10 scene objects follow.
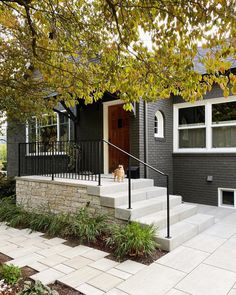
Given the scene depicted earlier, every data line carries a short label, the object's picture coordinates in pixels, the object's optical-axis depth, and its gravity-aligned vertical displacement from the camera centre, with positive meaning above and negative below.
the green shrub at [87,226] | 4.37 -1.34
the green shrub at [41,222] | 5.18 -1.46
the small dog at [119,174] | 5.67 -0.51
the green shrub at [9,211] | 5.91 -1.42
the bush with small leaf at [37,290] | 2.57 -1.43
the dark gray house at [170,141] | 6.68 +0.29
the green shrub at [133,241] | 3.69 -1.34
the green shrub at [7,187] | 8.05 -1.16
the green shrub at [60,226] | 4.76 -1.43
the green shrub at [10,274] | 2.98 -1.47
